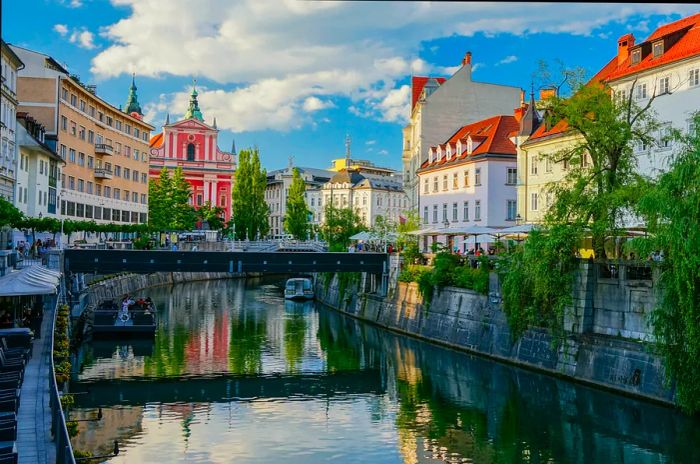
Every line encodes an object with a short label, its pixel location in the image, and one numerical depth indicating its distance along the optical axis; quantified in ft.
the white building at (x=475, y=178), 190.08
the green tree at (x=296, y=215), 332.80
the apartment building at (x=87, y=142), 211.82
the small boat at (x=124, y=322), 148.87
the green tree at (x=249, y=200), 331.98
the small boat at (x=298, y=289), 247.70
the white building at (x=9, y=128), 145.69
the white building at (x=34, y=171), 171.53
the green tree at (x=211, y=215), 384.68
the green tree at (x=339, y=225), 291.67
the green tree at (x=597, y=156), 103.40
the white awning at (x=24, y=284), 79.87
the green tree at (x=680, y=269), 77.10
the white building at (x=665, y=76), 122.21
